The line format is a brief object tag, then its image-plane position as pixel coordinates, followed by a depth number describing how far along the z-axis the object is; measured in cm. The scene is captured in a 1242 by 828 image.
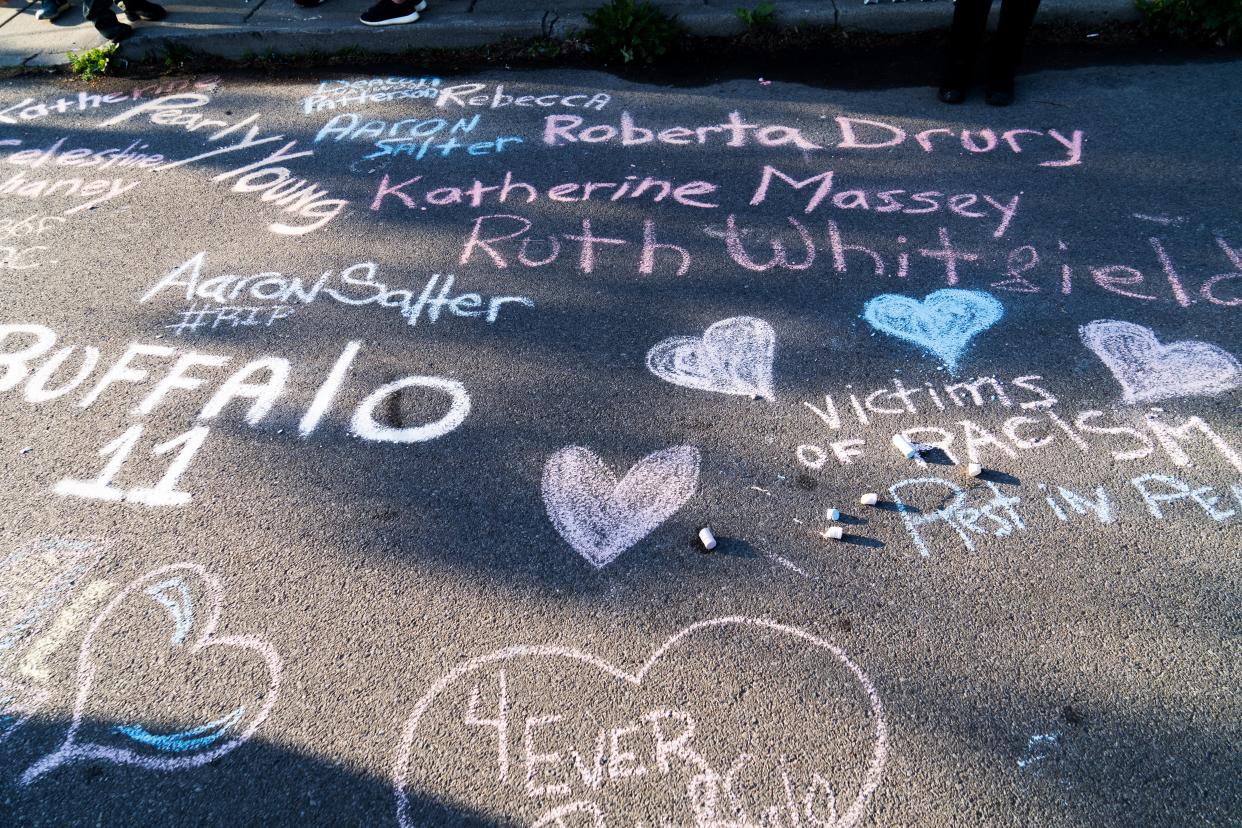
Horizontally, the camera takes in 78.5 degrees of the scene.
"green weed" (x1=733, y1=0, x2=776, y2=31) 557
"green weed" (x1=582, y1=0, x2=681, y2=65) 551
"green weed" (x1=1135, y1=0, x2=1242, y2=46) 500
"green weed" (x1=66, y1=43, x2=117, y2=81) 602
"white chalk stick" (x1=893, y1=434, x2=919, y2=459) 274
